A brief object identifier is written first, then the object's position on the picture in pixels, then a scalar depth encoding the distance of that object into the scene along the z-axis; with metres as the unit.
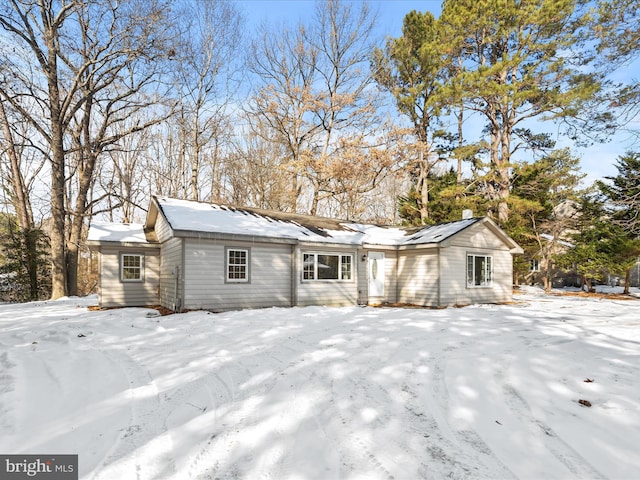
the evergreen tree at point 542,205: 19.11
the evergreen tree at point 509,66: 17.31
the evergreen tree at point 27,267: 15.70
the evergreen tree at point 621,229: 16.31
